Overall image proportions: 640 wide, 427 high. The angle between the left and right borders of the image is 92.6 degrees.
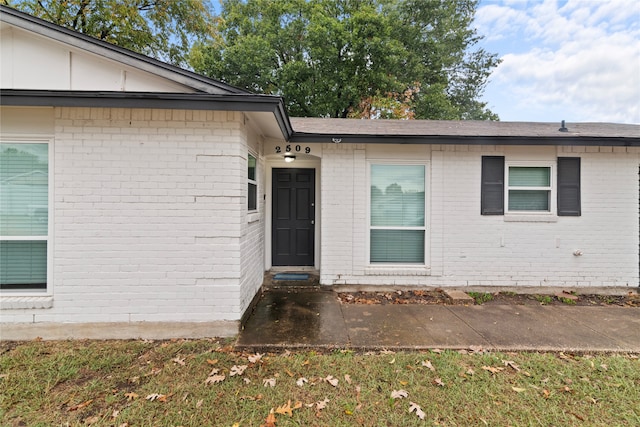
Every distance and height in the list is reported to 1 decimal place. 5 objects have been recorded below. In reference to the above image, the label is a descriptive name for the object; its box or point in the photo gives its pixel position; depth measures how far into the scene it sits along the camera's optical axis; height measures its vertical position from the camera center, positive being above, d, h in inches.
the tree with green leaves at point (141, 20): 468.8 +309.0
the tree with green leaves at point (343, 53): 621.9 +338.6
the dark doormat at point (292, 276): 243.6 -52.2
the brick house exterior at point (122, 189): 147.0 +10.3
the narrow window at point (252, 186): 194.5 +16.9
